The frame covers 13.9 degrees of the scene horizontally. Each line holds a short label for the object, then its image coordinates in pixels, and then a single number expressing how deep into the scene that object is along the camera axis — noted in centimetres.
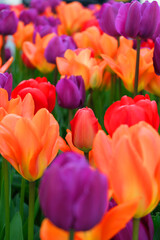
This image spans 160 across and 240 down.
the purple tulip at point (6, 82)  98
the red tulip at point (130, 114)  80
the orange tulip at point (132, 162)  66
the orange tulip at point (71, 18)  253
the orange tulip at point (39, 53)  170
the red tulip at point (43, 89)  98
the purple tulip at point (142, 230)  74
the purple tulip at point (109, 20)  139
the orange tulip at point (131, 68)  124
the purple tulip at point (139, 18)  117
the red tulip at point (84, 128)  88
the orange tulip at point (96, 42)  153
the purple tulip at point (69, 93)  110
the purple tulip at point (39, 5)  337
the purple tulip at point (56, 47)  148
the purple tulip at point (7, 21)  178
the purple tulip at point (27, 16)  255
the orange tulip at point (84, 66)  130
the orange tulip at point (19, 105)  89
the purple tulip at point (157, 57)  109
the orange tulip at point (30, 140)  79
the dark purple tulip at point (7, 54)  240
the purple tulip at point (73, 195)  60
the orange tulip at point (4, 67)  113
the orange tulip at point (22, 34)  230
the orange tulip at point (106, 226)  64
